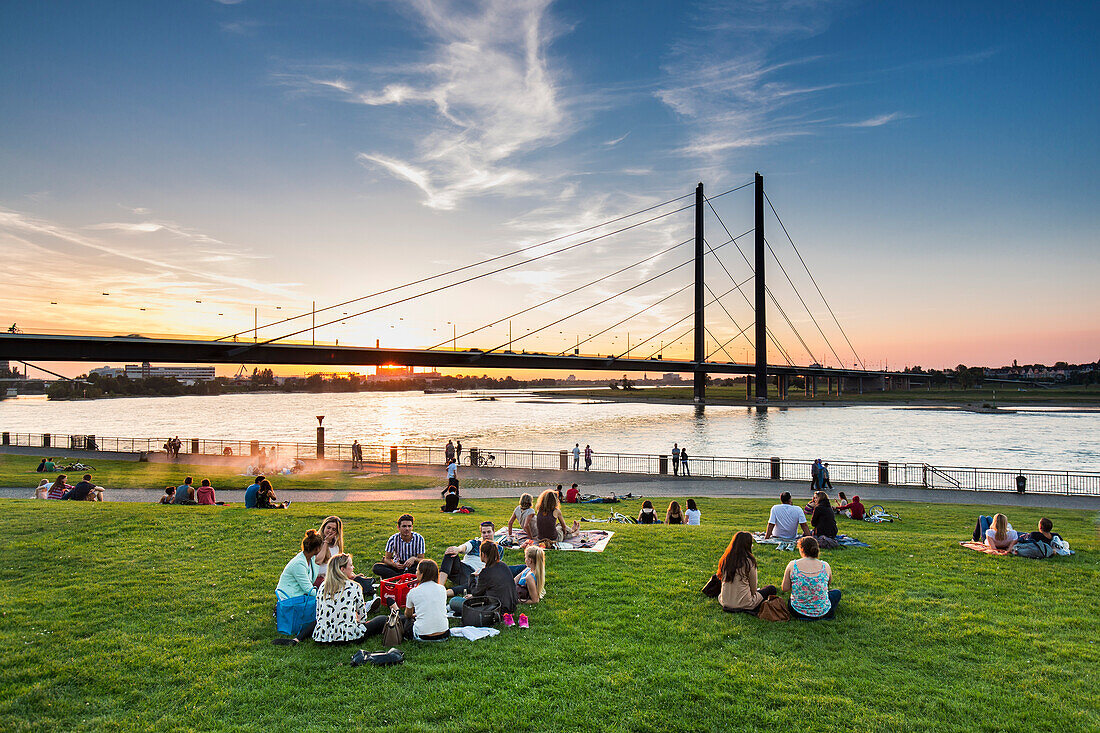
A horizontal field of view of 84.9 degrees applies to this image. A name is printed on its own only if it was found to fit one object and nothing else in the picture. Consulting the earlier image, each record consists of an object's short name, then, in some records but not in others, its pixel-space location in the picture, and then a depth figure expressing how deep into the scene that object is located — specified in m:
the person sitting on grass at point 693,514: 12.95
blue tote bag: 6.31
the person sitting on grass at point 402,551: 8.05
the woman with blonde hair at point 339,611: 6.18
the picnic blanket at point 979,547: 9.67
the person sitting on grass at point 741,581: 6.95
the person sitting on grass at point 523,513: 10.20
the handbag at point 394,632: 6.15
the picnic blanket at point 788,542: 9.90
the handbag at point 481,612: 6.58
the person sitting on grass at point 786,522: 10.08
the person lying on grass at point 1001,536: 9.61
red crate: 7.02
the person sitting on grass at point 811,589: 6.75
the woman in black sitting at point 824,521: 10.13
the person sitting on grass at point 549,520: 9.75
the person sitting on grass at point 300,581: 6.38
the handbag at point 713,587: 7.42
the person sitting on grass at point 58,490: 16.01
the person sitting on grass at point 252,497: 14.42
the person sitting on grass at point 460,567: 7.39
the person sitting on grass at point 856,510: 14.74
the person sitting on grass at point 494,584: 6.83
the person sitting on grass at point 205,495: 15.66
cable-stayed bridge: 40.22
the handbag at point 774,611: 6.77
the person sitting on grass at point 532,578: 7.26
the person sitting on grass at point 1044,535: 9.45
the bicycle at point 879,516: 14.81
